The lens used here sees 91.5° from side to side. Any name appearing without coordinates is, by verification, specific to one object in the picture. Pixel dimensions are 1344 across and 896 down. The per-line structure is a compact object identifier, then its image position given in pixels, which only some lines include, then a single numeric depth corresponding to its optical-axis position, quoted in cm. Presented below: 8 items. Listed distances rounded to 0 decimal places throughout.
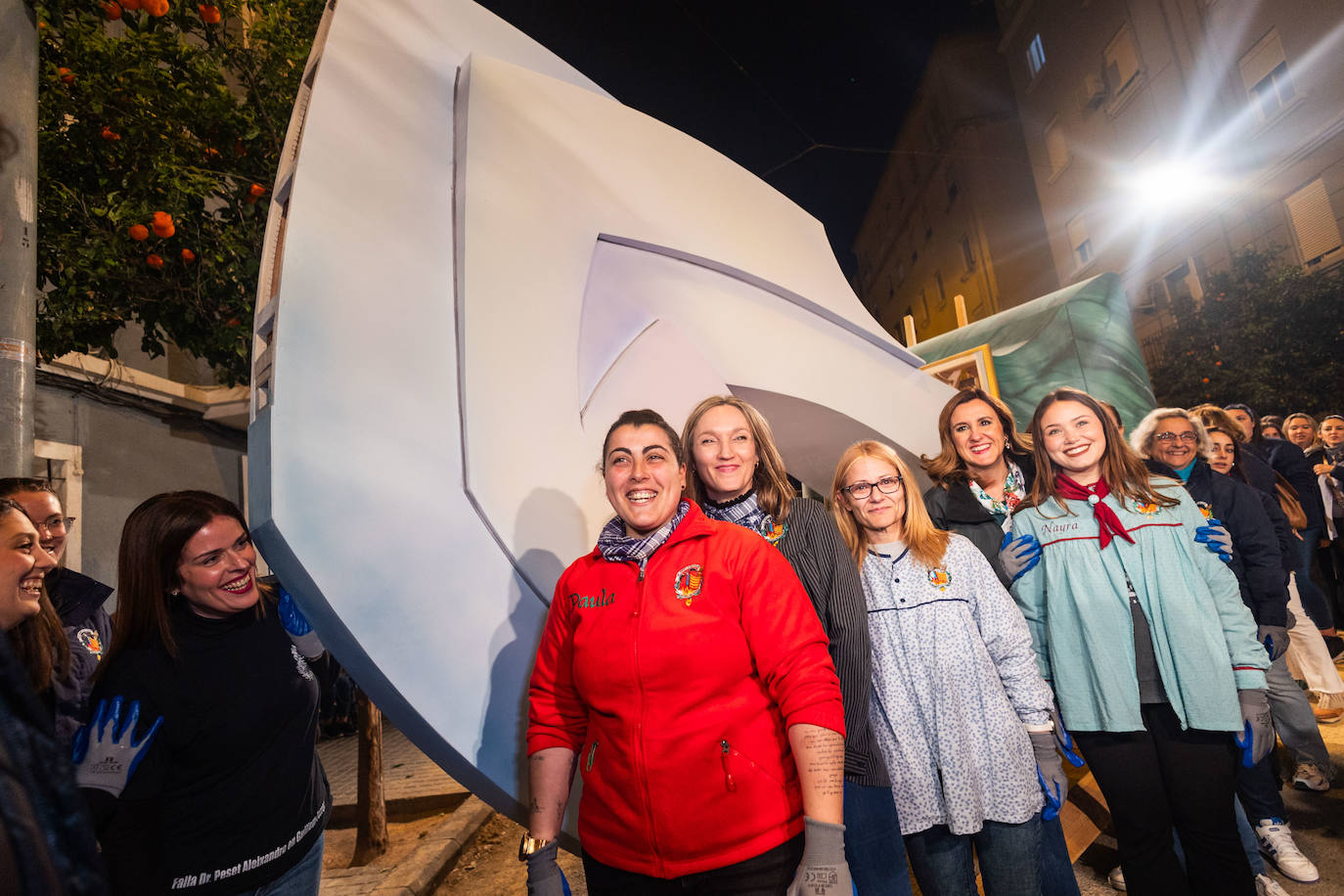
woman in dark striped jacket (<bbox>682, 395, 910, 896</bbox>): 185
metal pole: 234
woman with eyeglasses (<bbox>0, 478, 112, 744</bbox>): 214
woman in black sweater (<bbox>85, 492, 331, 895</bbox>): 162
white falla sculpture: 205
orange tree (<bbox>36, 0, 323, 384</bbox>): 379
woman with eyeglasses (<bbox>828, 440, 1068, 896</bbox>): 191
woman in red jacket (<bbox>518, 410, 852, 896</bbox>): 146
